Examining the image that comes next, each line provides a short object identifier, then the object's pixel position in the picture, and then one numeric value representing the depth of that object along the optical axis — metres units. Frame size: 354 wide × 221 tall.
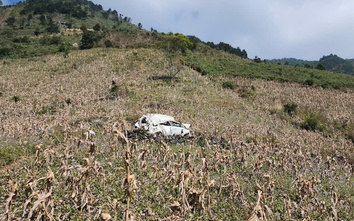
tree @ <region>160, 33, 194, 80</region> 40.29
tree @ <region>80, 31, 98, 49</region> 59.34
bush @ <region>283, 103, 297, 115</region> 28.58
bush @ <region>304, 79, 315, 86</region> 44.91
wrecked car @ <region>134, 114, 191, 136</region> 15.52
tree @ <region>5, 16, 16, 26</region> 94.86
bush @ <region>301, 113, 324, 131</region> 23.21
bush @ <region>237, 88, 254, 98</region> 34.69
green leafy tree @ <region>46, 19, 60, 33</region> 78.88
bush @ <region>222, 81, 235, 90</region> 38.56
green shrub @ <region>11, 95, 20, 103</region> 27.54
